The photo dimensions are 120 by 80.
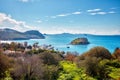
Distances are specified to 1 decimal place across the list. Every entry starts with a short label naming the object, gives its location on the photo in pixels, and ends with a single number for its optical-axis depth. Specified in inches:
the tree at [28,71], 531.6
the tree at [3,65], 591.5
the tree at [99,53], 951.4
